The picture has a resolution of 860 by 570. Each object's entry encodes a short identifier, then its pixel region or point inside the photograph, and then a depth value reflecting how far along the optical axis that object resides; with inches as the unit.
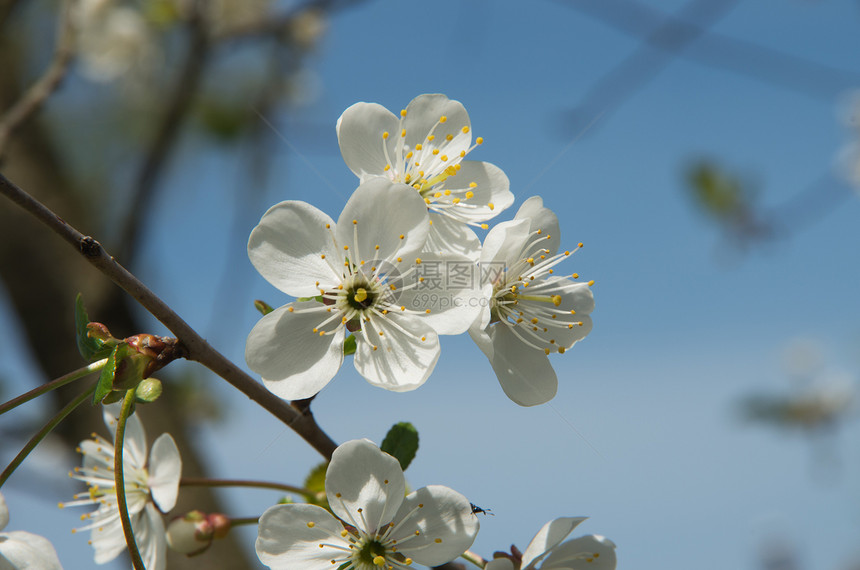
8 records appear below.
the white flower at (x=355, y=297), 11.4
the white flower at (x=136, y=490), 11.9
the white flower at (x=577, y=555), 11.6
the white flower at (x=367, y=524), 11.2
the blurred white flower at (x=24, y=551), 11.4
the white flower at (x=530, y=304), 11.7
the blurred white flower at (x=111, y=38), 86.0
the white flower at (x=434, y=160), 11.9
